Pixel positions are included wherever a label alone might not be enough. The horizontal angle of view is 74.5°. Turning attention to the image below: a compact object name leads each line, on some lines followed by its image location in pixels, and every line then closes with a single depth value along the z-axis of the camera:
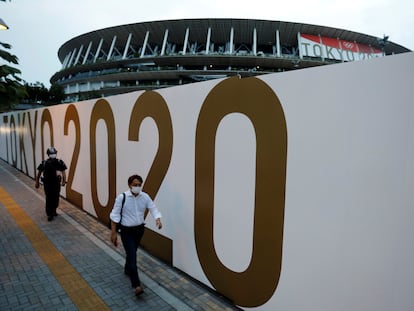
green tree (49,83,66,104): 55.19
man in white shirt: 4.01
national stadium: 47.97
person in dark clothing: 6.99
